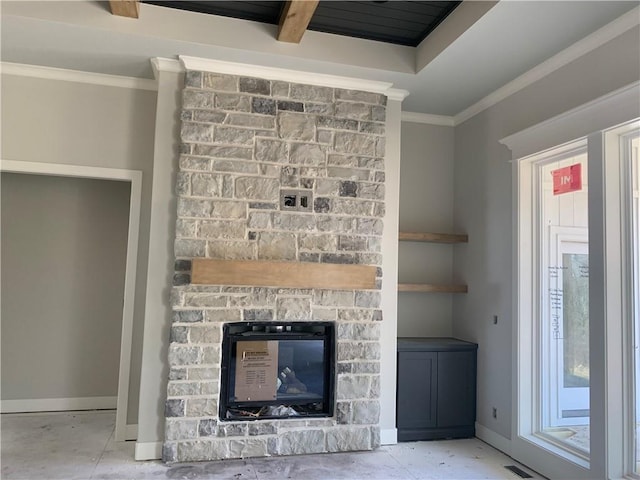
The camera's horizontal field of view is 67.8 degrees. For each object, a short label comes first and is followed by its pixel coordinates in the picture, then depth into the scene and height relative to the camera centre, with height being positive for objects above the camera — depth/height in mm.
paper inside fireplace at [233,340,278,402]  3531 -726
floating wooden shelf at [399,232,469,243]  4176 +374
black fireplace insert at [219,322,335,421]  3514 -726
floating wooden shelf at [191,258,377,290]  3322 +1
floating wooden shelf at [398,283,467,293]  4078 -75
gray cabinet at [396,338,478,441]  3906 -921
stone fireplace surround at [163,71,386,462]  3408 +334
